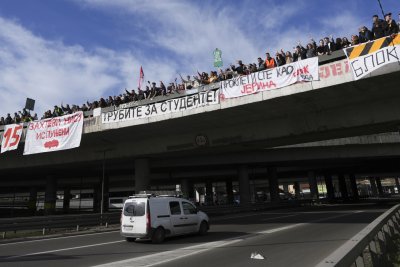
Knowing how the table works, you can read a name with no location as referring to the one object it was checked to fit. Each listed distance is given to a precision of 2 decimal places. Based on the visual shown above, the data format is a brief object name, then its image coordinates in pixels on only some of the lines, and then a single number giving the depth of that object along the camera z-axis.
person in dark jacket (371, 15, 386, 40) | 14.82
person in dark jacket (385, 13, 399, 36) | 14.53
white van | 13.59
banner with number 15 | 24.98
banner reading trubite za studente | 18.50
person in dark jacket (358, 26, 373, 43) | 15.27
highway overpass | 16.37
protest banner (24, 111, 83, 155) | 22.64
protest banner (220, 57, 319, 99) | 15.96
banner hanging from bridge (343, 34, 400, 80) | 14.11
